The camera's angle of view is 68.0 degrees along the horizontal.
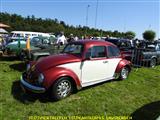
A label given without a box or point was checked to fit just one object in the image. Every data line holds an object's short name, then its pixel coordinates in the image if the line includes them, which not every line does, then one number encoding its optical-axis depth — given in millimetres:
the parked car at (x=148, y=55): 6519
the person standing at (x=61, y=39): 7661
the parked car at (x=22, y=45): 6626
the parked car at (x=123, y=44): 7109
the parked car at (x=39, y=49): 5380
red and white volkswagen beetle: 3366
